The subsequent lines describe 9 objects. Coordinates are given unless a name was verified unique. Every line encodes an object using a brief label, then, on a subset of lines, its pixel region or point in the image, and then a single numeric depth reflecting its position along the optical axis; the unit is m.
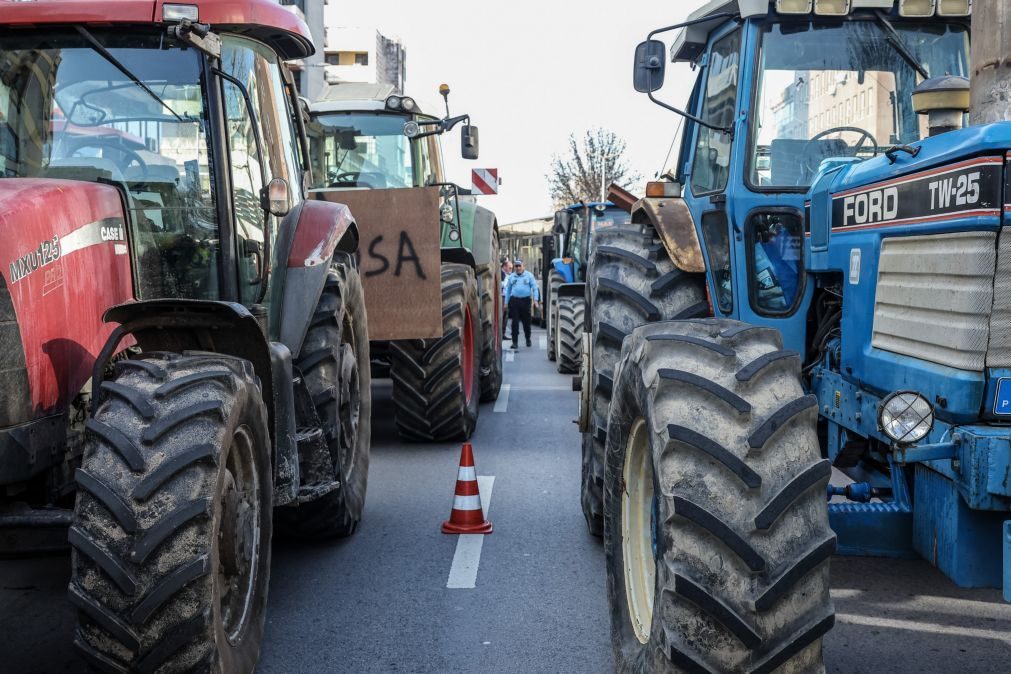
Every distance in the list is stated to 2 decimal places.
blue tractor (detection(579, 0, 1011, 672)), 3.31
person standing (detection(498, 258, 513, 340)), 28.45
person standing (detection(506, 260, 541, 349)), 21.33
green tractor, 8.45
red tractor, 3.55
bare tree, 57.56
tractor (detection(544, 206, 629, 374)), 18.03
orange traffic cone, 6.70
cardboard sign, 8.39
